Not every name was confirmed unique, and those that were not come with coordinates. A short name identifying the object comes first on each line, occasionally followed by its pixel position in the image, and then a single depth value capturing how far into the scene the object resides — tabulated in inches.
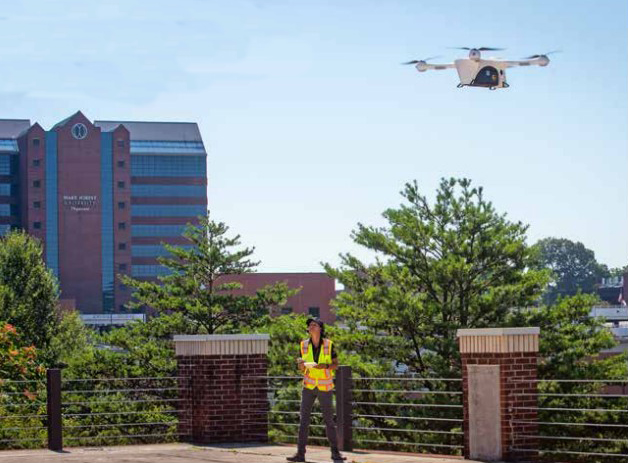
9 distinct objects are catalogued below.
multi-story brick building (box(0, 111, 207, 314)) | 6072.8
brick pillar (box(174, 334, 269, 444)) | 663.8
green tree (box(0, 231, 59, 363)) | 2265.5
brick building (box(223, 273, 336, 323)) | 5027.1
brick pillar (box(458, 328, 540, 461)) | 570.3
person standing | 568.1
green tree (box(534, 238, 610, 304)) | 1547.0
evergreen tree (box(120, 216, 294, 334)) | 1847.9
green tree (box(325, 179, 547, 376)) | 1422.2
